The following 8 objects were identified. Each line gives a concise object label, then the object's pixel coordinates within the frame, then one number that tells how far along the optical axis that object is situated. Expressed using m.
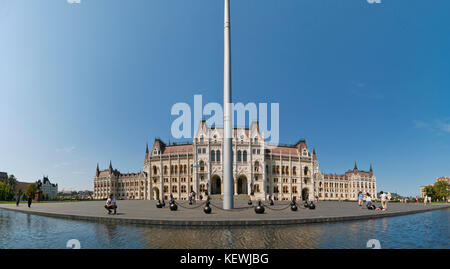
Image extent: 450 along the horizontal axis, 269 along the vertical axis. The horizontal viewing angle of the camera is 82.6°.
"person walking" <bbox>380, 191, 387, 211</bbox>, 23.79
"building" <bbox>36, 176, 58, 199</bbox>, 158.62
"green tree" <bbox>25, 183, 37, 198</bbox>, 74.64
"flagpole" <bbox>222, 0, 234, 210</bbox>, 23.17
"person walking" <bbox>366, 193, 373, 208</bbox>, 25.36
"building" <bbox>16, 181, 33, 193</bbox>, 141.38
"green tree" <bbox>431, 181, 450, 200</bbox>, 71.88
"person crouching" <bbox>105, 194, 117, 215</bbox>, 19.62
